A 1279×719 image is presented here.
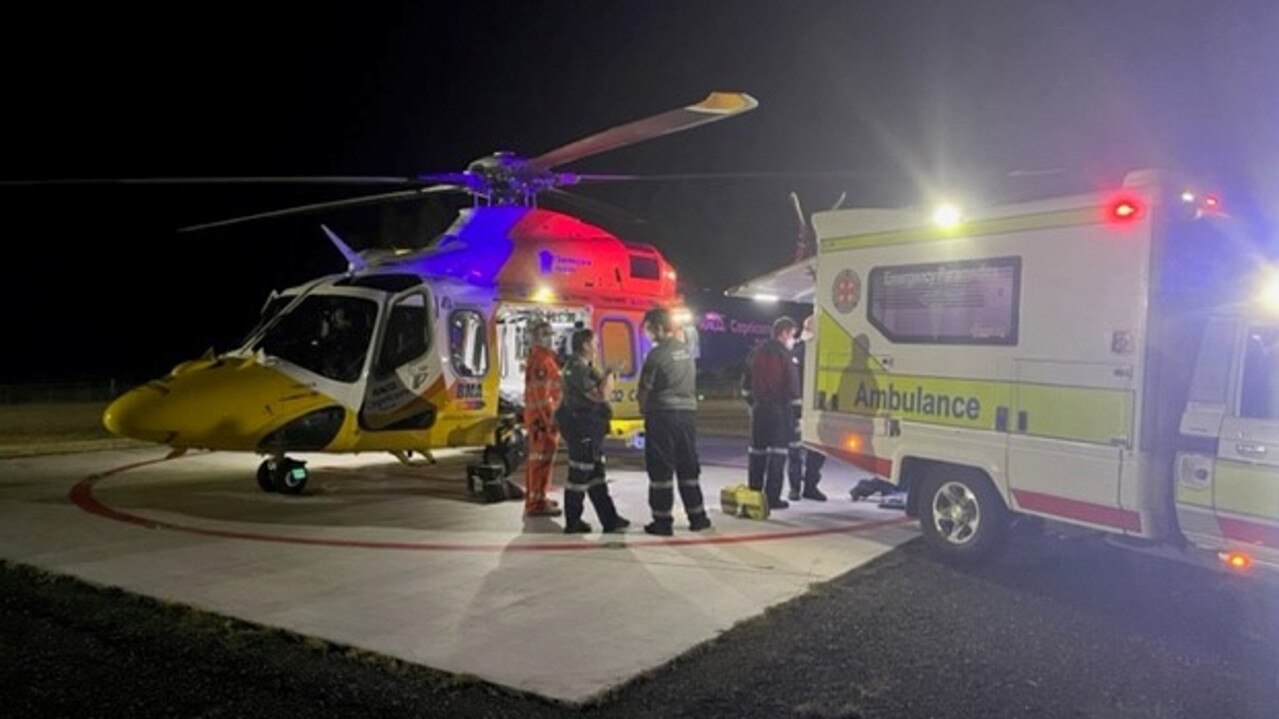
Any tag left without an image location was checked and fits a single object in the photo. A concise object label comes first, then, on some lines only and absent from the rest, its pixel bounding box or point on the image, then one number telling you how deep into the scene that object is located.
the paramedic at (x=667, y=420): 8.23
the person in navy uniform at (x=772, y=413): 9.61
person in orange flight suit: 8.88
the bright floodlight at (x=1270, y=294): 6.03
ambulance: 6.05
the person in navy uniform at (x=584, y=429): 8.30
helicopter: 9.41
